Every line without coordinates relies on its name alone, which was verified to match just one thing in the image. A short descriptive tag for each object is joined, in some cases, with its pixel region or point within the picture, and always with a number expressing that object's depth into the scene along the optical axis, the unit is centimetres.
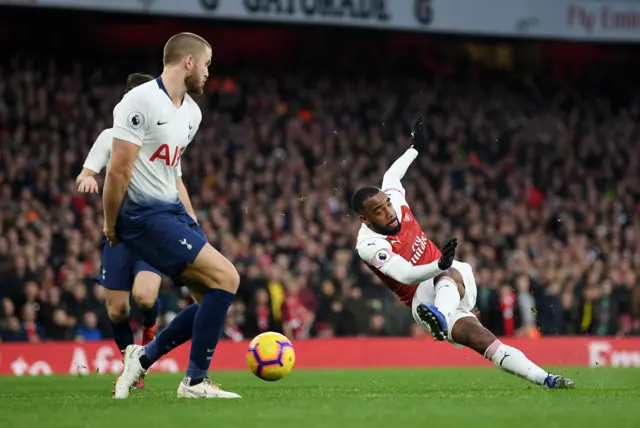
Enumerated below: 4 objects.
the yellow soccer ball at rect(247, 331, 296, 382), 1775
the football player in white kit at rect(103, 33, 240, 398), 1506
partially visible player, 2000
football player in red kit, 1792
